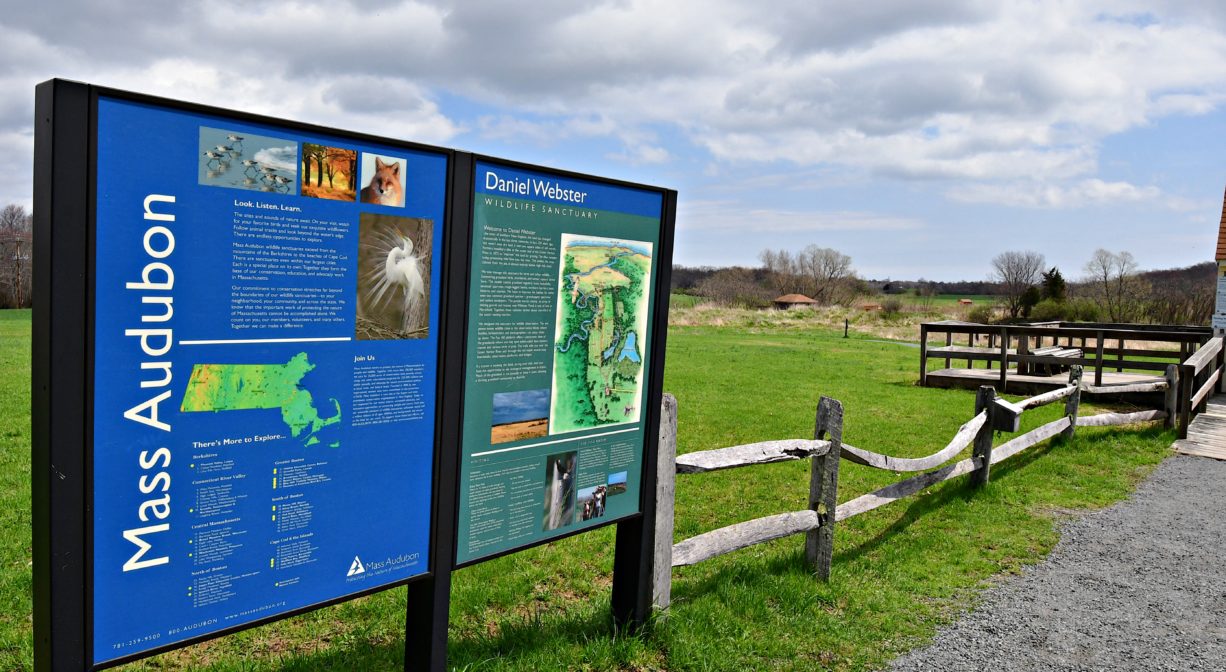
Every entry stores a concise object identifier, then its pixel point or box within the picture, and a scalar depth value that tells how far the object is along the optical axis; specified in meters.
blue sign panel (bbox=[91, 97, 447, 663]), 2.53
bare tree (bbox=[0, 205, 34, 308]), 52.09
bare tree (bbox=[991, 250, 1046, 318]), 82.00
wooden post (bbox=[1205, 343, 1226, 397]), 17.00
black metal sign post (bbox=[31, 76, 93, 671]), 2.33
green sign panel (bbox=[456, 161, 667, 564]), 3.65
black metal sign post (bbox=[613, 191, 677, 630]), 4.52
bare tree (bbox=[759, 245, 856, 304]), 101.19
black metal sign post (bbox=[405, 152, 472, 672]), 3.40
